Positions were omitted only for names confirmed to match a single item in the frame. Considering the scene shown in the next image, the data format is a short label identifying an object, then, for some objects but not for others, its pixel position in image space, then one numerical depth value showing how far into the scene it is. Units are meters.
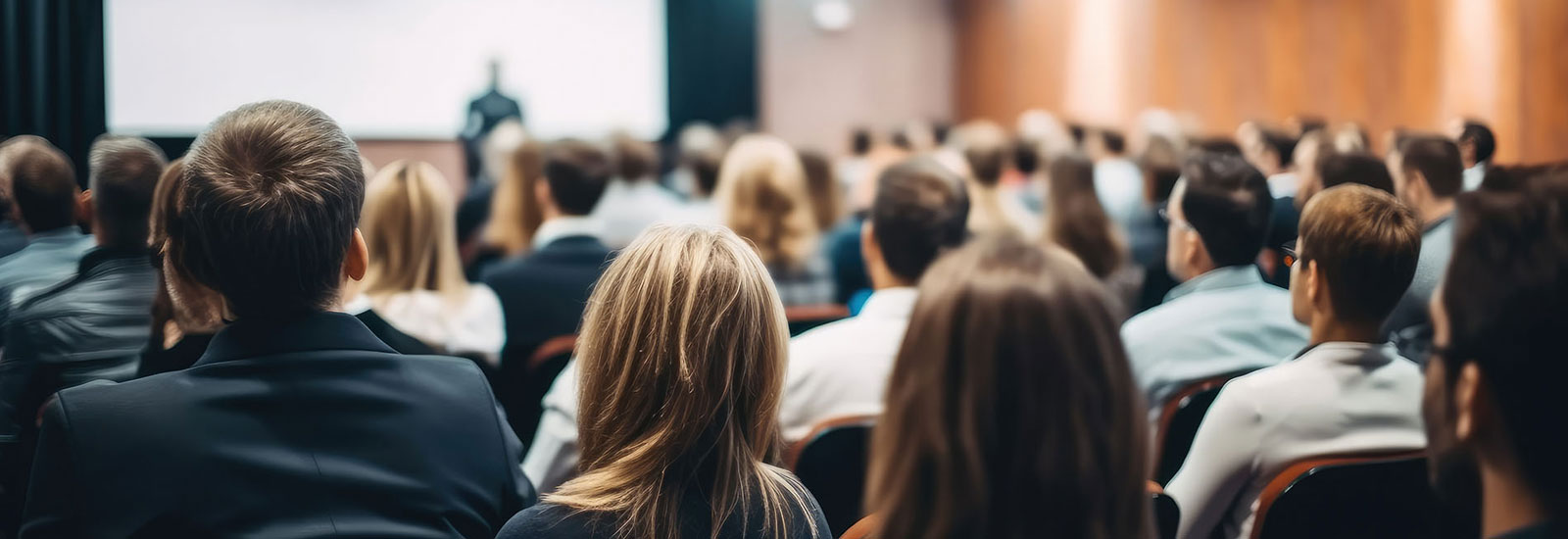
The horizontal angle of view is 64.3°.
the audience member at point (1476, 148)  3.39
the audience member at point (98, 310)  2.21
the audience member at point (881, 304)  2.36
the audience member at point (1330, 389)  1.84
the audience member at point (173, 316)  1.48
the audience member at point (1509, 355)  0.93
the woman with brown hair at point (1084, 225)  4.16
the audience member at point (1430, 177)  3.10
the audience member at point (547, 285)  3.52
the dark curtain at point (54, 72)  7.21
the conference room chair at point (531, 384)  3.06
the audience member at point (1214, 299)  2.52
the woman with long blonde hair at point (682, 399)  1.20
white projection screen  8.70
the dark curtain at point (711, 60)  10.80
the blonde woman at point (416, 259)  2.95
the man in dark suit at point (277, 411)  1.22
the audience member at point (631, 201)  5.54
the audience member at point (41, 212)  2.52
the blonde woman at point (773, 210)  4.16
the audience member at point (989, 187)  4.98
